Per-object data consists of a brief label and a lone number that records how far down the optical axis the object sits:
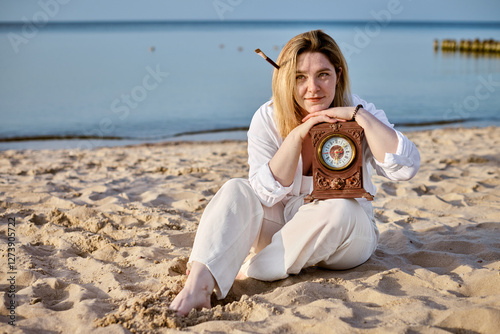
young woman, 2.40
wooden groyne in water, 26.07
